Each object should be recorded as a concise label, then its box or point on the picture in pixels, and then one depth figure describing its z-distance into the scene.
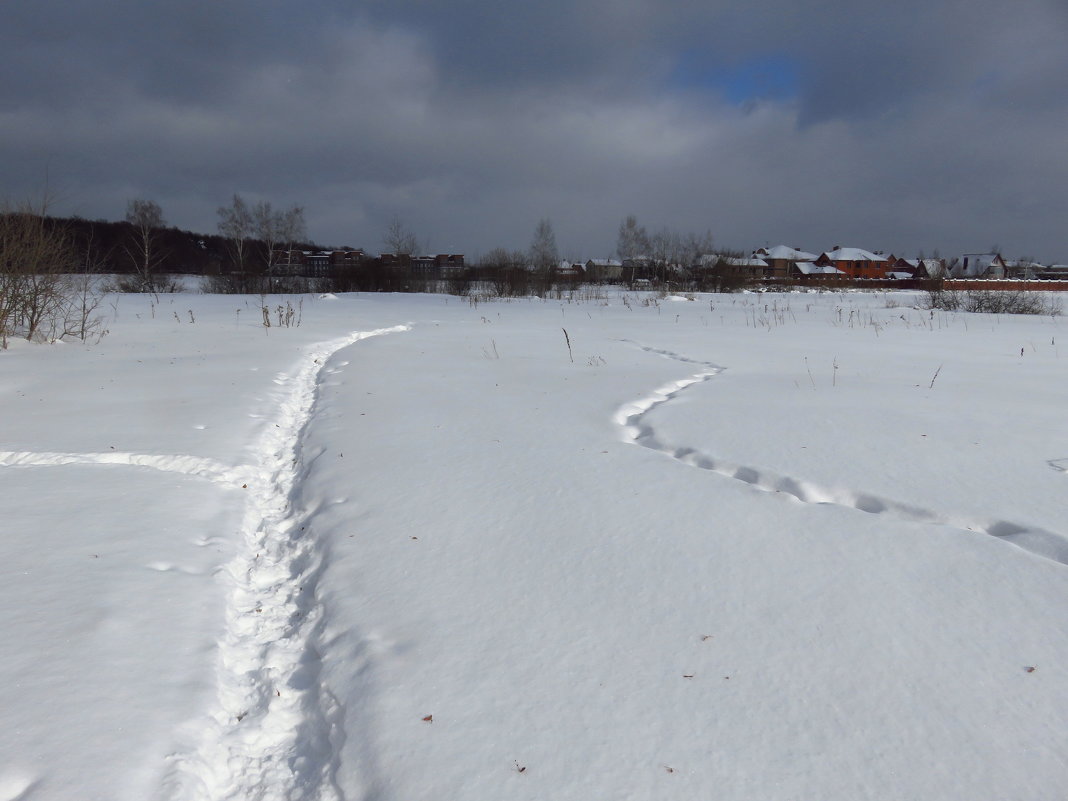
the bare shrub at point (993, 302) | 17.33
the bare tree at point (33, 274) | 8.34
